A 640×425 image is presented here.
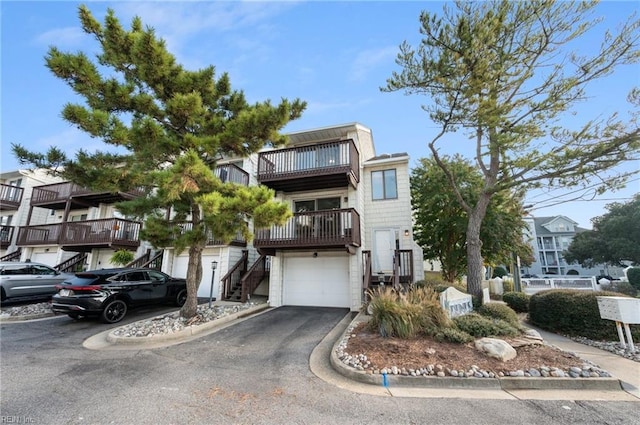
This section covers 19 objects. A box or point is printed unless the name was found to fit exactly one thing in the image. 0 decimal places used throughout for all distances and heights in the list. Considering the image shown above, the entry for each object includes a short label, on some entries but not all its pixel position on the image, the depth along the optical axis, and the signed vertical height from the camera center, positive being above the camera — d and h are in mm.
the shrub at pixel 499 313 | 6762 -1370
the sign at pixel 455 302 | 6305 -1022
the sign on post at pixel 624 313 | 5684 -1121
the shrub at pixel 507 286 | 16425 -1579
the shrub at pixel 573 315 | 6523 -1459
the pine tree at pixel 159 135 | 6074 +3091
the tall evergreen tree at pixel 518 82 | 7688 +5672
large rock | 4664 -1584
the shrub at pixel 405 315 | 5617 -1196
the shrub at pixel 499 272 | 28984 -1242
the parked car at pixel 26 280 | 9945 -821
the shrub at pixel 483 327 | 5609 -1424
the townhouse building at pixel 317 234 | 10258 +1122
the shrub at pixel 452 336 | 5245 -1506
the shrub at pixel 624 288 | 16016 -1675
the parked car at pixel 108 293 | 7750 -1049
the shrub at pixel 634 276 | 18645 -1065
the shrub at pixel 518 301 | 9959 -1541
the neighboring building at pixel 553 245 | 41531 +2488
